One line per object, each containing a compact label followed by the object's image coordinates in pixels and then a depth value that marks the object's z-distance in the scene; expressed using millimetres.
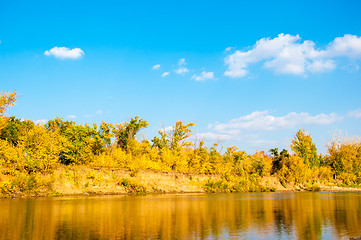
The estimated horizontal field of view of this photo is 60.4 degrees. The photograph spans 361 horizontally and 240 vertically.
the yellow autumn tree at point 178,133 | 75188
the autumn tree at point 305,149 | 86562
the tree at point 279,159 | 80450
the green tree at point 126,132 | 66312
